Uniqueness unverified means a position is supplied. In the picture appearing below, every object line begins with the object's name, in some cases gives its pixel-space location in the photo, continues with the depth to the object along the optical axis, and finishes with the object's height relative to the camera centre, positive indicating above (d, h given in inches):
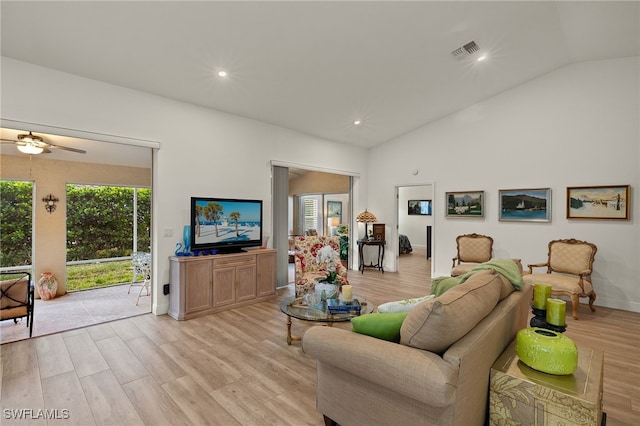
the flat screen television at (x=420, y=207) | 434.0 +7.4
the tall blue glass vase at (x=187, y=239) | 163.8 -15.0
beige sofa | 55.1 -30.1
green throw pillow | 68.6 -26.2
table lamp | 278.2 -4.7
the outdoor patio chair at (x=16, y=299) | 124.5 -36.9
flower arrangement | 135.7 -28.1
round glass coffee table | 109.2 -38.4
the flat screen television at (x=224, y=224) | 166.9 -7.6
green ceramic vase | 63.2 -29.8
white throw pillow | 77.7 -24.5
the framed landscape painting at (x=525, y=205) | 198.8 +5.3
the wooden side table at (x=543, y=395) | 57.2 -36.4
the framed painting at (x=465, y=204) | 226.7 +6.6
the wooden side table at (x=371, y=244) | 272.4 -37.2
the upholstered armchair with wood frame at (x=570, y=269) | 158.4 -33.1
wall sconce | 195.6 +5.7
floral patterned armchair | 160.2 -30.6
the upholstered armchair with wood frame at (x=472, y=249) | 214.4 -26.7
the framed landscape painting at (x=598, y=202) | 173.8 +6.4
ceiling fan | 143.6 +32.2
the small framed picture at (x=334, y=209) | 357.4 +3.4
